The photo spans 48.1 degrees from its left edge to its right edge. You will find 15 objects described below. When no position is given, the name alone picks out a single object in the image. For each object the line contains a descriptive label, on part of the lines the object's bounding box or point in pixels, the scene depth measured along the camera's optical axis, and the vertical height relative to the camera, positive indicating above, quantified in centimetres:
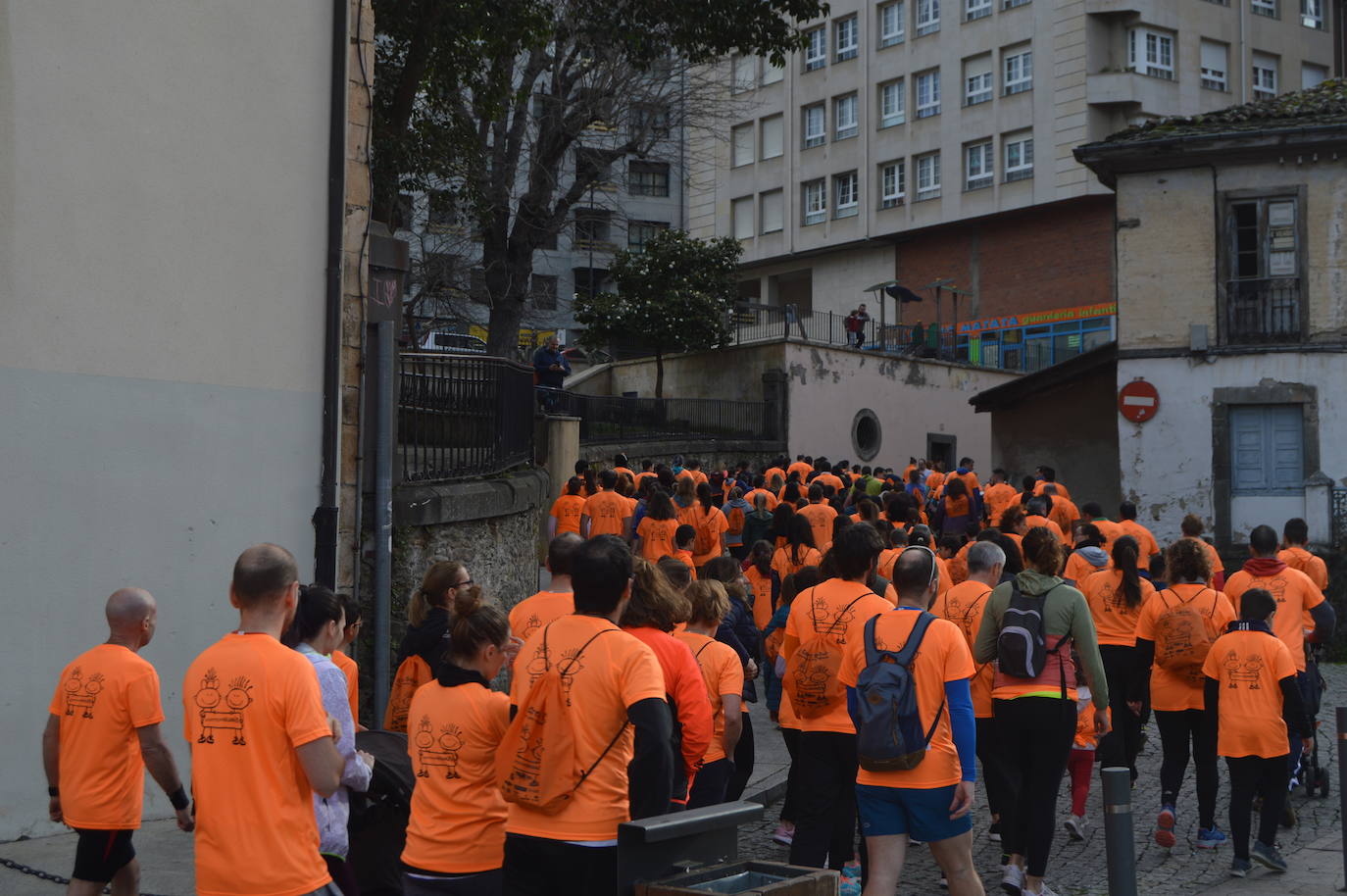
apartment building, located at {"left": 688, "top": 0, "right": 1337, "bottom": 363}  4397 +1171
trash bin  427 -109
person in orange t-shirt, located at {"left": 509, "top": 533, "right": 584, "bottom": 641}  698 -46
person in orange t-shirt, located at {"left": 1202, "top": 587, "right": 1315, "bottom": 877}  823 -117
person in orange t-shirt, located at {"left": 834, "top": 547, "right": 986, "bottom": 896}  612 -112
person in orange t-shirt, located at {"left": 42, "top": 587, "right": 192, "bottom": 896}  598 -95
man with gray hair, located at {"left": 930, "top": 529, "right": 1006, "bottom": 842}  790 -61
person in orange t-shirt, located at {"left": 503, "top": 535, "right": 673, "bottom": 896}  483 -79
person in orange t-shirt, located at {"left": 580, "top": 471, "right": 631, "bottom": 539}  1563 -12
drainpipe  1012 +144
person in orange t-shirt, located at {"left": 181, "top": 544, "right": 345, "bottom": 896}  455 -76
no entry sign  2400 +164
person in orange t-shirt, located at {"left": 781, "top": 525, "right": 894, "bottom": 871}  690 -89
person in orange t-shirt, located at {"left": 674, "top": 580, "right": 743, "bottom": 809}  702 -82
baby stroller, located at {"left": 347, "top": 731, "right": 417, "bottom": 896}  586 -127
